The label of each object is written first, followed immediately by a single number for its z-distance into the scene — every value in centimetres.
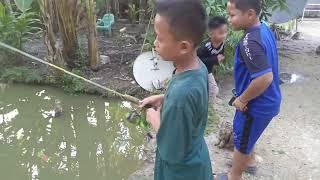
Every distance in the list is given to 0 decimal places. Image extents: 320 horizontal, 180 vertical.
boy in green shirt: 101
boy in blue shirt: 158
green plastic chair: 522
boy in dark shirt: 223
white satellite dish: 353
